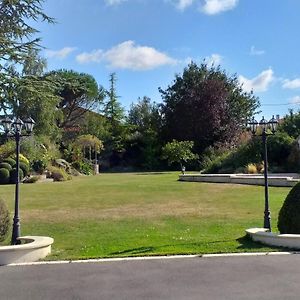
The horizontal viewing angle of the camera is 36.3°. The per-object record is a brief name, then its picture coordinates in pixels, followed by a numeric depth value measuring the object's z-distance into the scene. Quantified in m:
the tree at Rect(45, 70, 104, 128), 52.62
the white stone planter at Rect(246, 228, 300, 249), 7.77
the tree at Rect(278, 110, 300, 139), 30.01
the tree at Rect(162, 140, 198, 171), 38.47
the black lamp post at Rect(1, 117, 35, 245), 8.94
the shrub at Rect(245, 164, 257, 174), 26.83
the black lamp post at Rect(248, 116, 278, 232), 9.77
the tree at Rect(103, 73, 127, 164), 50.47
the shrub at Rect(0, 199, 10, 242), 8.48
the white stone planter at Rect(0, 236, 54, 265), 7.16
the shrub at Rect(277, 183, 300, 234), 8.25
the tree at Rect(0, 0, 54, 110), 11.09
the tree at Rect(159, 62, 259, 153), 44.16
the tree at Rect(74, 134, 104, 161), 42.69
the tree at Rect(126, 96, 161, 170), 48.56
